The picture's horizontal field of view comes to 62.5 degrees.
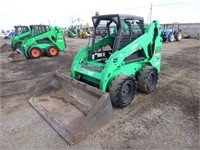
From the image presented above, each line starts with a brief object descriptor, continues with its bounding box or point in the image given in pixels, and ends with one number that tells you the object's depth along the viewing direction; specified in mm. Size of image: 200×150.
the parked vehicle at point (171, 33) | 16500
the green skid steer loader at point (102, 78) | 2909
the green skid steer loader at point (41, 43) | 9148
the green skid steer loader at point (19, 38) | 11758
